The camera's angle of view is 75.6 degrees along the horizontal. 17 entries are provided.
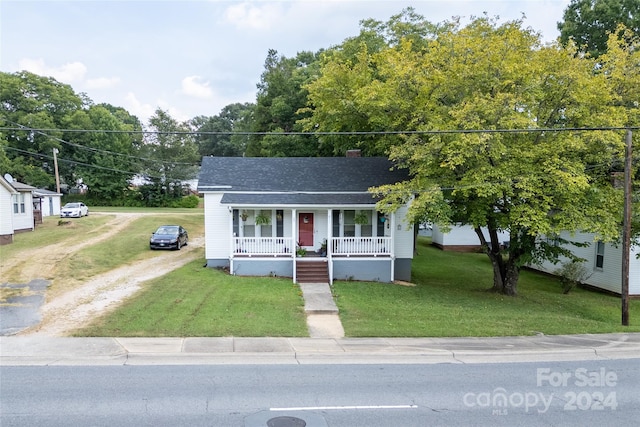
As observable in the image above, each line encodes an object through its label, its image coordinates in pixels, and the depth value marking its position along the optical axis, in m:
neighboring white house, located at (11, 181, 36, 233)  27.59
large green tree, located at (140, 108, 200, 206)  52.92
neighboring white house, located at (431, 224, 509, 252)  31.47
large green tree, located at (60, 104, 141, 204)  54.72
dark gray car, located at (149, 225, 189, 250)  25.08
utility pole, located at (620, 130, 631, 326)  13.62
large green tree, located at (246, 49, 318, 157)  37.62
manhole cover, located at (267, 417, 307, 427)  6.46
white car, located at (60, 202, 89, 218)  36.97
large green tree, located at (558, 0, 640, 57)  35.09
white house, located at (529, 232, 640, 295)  20.31
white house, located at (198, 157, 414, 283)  19.88
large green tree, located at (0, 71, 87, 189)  49.41
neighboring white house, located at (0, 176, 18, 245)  24.48
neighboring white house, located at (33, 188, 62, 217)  41.03
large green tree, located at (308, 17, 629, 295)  14.70
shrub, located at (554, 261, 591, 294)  20.80
